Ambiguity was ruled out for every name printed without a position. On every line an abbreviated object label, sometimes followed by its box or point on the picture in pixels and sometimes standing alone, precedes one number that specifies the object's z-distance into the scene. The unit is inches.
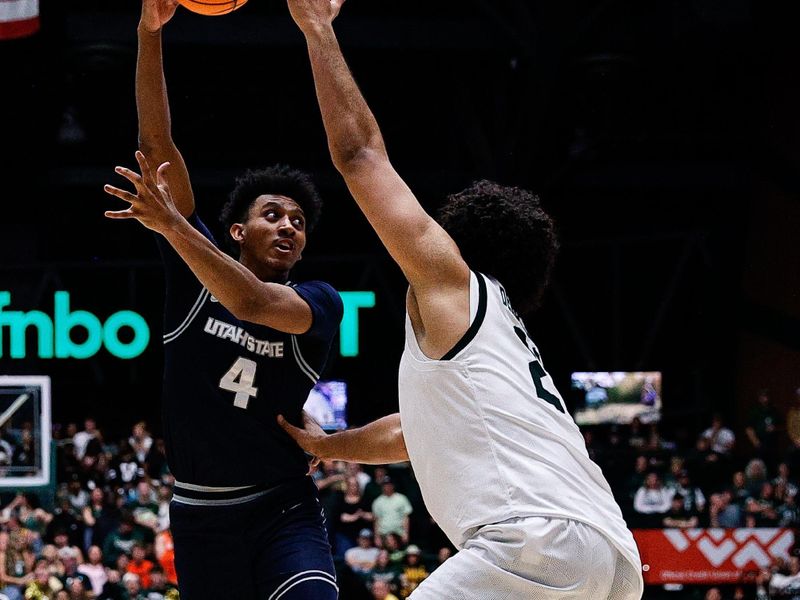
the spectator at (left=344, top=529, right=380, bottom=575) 454.6
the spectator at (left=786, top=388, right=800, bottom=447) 579.8
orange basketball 173.6
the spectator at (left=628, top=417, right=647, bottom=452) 586.2
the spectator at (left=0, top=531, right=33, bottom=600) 437.4
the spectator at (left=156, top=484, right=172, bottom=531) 463.5
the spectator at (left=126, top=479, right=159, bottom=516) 472.1
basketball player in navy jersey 147.5
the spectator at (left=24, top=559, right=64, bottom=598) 435.8
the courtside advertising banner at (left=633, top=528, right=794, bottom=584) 477.1
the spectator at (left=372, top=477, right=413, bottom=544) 470.9
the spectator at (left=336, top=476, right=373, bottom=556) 462.3
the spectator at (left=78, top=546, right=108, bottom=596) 444.8
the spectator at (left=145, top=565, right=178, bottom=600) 441.4
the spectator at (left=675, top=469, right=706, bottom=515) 498.9
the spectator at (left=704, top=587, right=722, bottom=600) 469.7
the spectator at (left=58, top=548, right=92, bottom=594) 442.0
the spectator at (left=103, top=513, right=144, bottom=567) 452.4
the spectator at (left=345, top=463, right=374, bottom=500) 482.0
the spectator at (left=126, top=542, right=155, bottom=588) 446.0
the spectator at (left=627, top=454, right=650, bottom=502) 506.3
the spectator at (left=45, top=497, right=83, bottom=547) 456.8
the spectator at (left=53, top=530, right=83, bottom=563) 450.3
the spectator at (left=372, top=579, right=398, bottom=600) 444.5
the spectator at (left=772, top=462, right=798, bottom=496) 523.3
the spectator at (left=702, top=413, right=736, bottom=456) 557.3
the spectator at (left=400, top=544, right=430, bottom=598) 450.3
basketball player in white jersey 103.0
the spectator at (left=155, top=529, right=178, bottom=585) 448.1
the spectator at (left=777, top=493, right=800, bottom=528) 498.0
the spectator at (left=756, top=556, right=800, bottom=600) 473.4
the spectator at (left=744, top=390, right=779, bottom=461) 574.2
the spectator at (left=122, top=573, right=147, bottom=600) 442.6
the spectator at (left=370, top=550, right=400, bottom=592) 450.3
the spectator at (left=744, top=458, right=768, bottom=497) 518.3
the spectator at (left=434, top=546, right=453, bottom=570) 451.9
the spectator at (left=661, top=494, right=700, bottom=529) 489.7
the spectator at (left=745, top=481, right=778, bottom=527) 498.0
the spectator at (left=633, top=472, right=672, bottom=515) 498.0
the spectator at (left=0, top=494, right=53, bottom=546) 461.1
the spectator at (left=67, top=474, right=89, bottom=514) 478.3
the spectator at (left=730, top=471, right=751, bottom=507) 509.4
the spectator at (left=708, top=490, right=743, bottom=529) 496.1
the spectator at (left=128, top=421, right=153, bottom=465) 508.1
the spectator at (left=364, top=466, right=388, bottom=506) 478.0
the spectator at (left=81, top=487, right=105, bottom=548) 460.4
